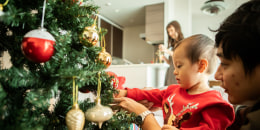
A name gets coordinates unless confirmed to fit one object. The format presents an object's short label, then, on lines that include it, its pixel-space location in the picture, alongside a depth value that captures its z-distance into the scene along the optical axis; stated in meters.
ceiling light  3.63
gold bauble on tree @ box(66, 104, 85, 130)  0.38
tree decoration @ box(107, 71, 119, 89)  0.56
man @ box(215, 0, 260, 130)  0.44
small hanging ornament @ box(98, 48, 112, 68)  0.55
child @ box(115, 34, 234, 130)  0.65
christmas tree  0.36
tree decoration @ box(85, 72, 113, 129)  0.40
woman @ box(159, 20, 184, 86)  2.32
